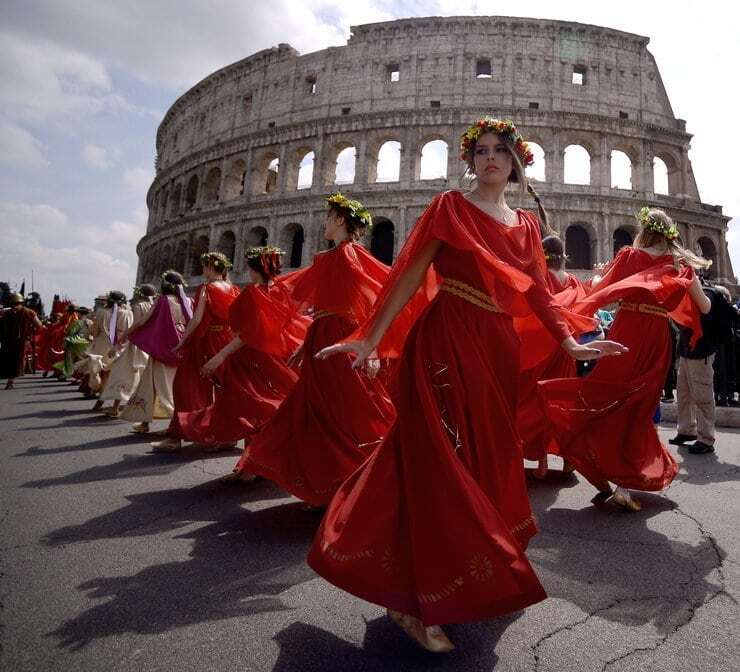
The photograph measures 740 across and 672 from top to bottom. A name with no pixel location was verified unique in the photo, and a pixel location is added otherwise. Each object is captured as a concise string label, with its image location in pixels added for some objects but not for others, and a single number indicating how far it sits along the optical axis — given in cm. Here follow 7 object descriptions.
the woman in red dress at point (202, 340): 518
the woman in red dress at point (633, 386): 340
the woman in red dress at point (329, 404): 320
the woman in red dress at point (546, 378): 354
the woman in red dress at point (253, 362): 429
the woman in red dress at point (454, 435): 159
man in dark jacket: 559
